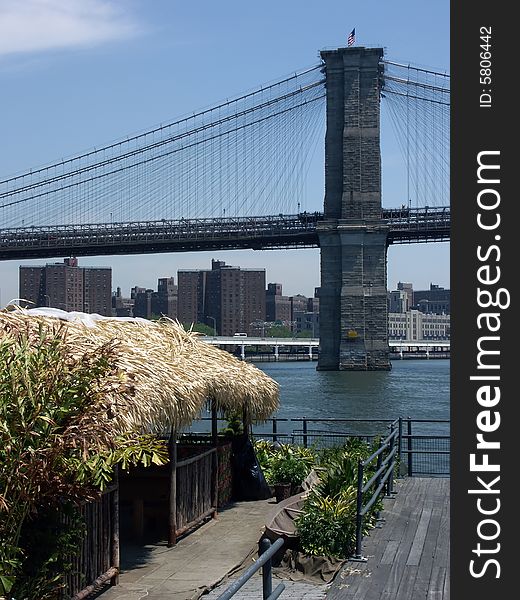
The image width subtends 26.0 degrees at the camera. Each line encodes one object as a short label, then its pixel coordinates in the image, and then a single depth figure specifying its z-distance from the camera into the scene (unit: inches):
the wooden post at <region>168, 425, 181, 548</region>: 504.3
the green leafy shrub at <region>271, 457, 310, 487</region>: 629.6
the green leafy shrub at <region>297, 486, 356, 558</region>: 427.5
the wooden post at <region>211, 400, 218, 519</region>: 580.7
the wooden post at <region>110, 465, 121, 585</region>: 438.0
